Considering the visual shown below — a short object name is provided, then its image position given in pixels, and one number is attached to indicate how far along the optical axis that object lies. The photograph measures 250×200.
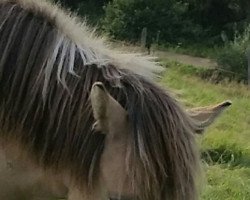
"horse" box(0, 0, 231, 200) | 2.19
